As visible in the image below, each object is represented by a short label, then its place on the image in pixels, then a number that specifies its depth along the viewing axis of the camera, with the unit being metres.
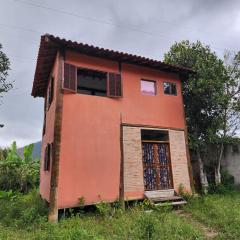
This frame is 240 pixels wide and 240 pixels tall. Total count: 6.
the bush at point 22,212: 9.16
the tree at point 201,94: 13.96
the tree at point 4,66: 13.78
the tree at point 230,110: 14.66
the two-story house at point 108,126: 10.11
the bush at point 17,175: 18.84
